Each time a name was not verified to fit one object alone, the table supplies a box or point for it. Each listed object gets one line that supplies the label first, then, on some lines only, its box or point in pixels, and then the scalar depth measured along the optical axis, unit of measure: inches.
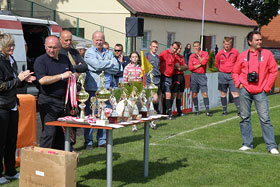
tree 2111.1
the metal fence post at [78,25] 1021.8
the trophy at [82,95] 252.7
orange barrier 301.3
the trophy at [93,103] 253.2
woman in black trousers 249.0
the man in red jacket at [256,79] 338.6
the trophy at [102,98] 242.4
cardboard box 220.5
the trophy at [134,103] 264.9
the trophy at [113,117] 248.7
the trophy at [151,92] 285.7
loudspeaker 575.8
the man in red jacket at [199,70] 547.5
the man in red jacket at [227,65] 537.6
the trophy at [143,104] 275.4
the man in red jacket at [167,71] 507.8
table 241.9
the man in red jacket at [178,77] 521.7
